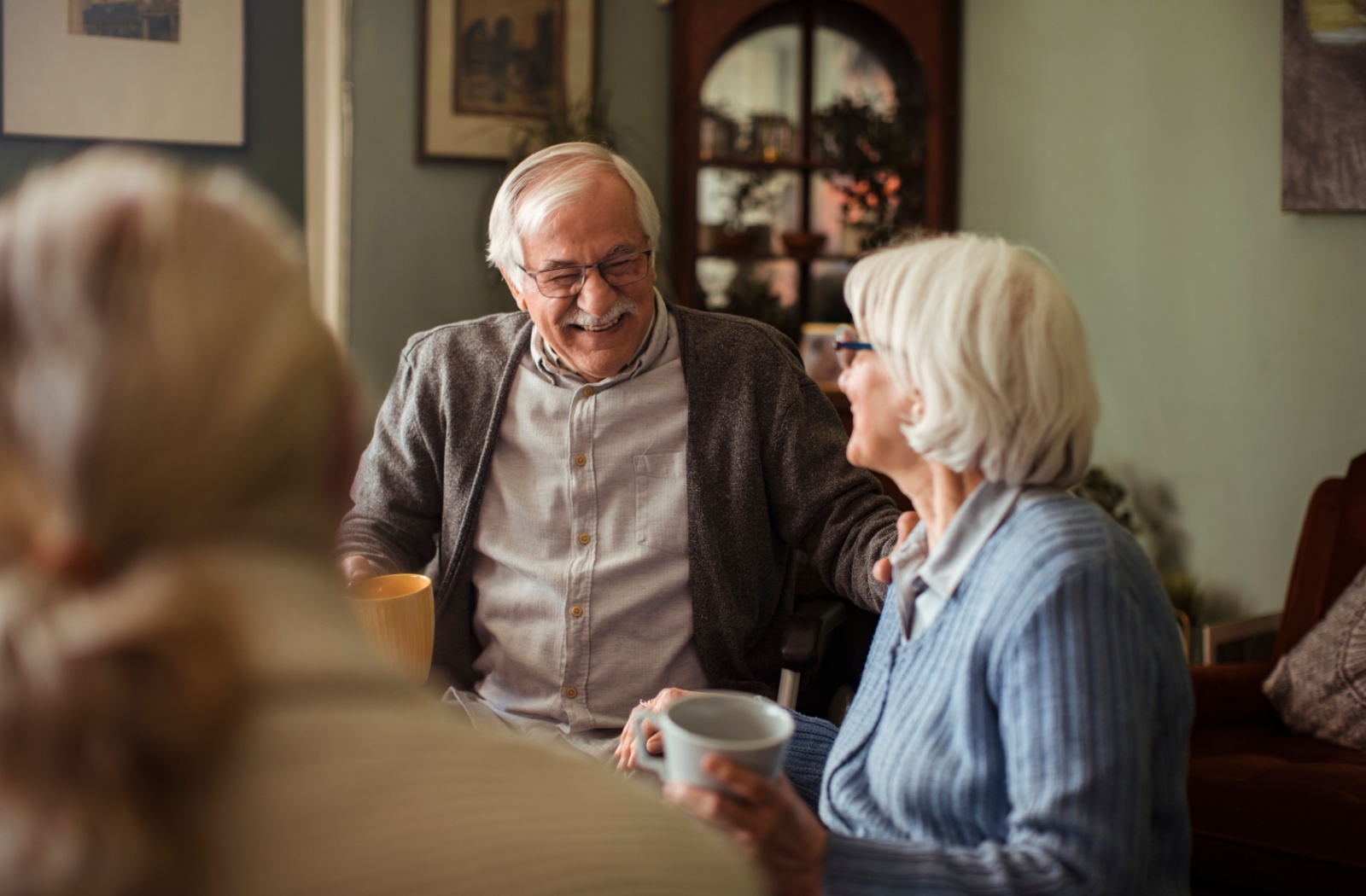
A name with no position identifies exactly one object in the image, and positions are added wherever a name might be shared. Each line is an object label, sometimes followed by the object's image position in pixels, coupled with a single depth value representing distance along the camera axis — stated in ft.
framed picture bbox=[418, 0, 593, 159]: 12.48
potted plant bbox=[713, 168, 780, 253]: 13.21
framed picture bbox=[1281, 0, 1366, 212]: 8.68
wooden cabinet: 12.99
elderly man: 5.77
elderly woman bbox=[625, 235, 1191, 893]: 3.07
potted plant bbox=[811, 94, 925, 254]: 13.03
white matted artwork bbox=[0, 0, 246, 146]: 11.28
